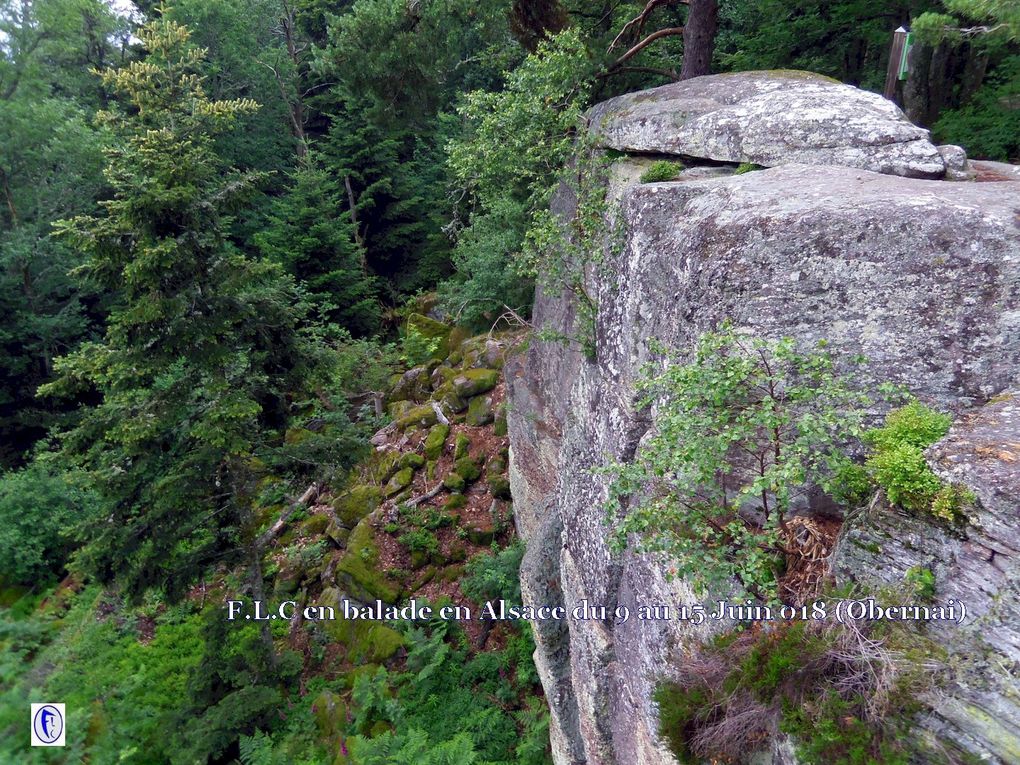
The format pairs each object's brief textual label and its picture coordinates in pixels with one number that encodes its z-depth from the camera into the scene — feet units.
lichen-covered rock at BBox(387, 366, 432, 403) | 53.42
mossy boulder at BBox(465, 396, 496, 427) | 46.14
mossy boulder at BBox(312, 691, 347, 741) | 29.91
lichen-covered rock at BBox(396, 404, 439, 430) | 47.96
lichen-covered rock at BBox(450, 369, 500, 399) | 47.57
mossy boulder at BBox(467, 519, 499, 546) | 39.40
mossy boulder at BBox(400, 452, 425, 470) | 44.57
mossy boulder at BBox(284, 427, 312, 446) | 52.01
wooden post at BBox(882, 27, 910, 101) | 22.74
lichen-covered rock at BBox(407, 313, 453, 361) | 56.80
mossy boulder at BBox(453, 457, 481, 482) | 43.19
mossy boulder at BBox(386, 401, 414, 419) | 50.78
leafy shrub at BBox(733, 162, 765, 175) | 20.02
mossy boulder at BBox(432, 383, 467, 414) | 48.06
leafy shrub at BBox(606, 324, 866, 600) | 11.68
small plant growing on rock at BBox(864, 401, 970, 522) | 10.46
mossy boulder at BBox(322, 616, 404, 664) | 33.91
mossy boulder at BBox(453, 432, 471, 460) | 44.32
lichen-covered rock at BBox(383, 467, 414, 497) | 42.91
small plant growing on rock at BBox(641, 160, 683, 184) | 22.80
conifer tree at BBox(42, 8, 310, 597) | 24.82
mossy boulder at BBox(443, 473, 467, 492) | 42.55
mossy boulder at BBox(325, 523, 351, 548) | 41.47
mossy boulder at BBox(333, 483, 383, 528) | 41.96
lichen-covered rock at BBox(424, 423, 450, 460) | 44.86
